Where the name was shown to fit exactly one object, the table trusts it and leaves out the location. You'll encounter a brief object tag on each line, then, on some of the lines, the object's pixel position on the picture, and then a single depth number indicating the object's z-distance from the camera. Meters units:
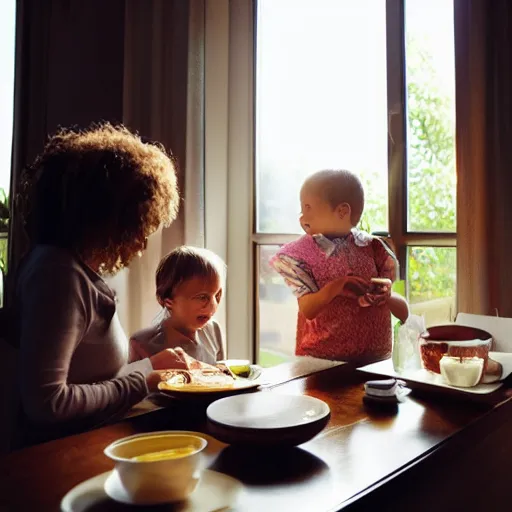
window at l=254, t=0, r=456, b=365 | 2.09
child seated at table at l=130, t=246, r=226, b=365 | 1.58
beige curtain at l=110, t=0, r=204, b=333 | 2.40
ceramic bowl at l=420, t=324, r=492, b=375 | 1.14
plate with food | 1.07
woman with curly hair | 1.02
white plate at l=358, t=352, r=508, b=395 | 1.11
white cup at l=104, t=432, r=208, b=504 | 0.65
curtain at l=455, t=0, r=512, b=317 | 1.73
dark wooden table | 0.72
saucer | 0.67
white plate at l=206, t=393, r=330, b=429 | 0.86
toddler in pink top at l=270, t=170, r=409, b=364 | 1.68
